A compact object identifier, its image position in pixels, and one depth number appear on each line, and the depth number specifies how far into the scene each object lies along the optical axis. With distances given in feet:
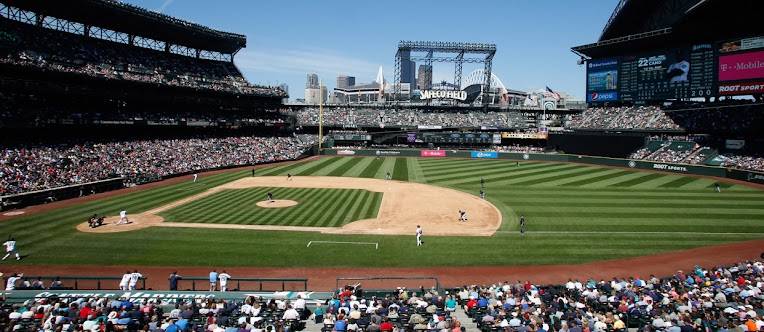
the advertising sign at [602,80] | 231.09
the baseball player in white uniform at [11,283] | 55.47
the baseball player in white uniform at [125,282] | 57.21
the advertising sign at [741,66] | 165.78
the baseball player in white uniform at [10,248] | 73.95
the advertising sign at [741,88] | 166.91
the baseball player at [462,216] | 102.77
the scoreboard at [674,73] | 172.65
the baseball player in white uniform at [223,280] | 58.85
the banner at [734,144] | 176.37
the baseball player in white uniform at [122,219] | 95.81
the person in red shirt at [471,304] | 46.19
